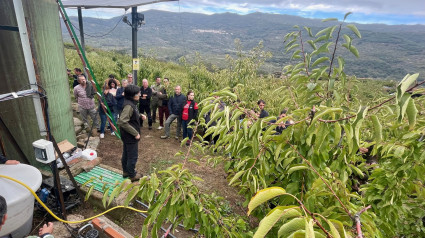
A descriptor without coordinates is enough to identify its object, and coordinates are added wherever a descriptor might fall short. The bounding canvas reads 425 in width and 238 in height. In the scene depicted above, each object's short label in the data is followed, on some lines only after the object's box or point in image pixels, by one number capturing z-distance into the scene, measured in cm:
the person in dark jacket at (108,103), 727
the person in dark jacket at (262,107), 612
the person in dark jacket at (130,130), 445
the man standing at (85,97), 685
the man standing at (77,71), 789
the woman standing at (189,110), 743
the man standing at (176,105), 766
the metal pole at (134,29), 847
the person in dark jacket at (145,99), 835
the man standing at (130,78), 894
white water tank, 282
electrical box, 335
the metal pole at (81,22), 1140
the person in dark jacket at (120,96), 742
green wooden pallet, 480
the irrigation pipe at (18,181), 288
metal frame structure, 840
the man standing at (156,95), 885
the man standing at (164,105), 875
